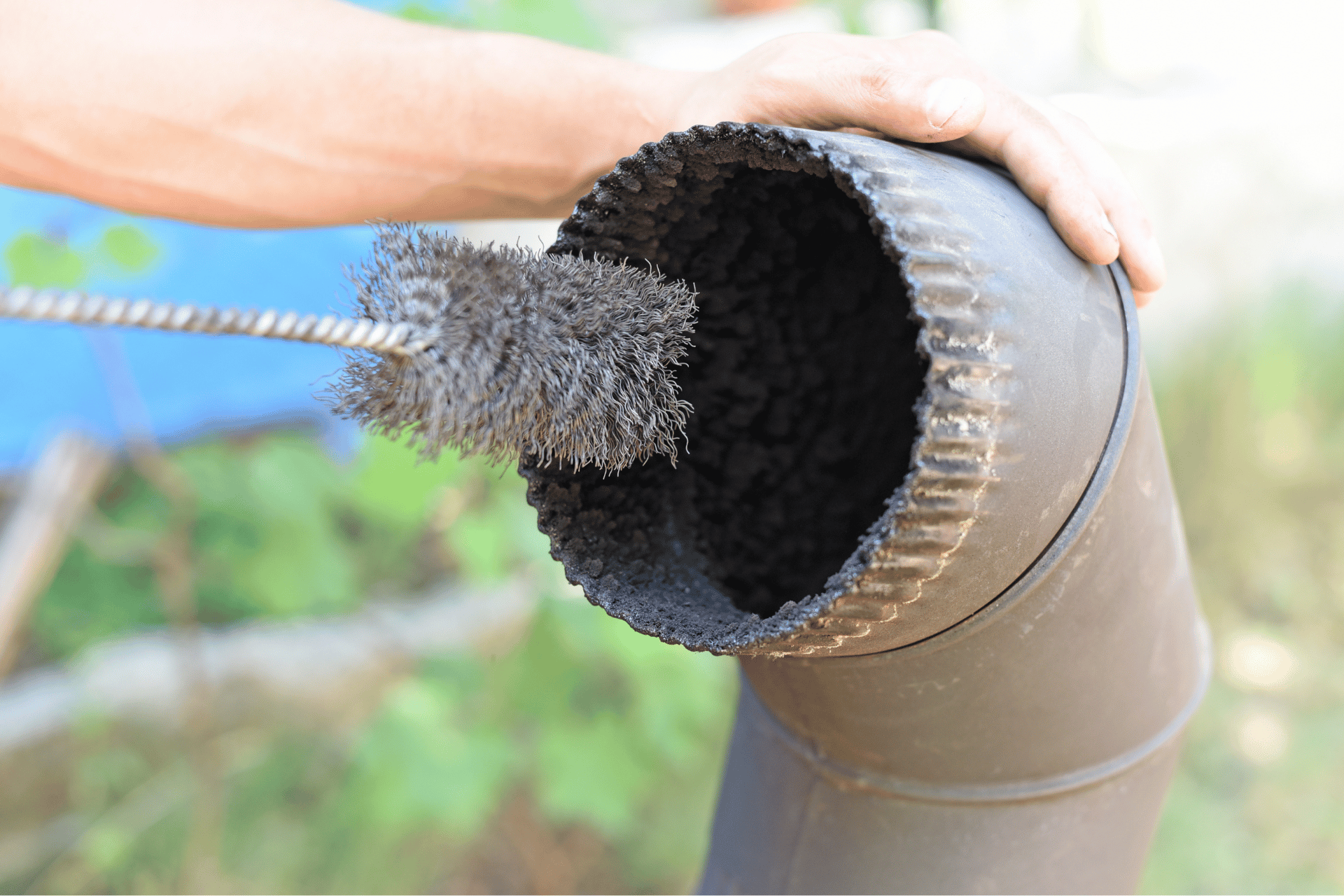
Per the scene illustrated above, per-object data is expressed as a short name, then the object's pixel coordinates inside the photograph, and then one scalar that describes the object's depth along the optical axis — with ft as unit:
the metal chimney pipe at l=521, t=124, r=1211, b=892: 1.86
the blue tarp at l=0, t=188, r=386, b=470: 7.30
